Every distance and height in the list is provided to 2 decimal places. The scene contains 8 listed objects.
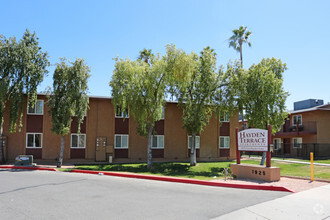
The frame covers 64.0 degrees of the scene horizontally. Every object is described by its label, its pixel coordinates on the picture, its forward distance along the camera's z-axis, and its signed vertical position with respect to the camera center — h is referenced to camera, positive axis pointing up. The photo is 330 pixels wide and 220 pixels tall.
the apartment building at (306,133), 32.04 -0.40
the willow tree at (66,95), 20.25 +2.49
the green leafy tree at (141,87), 19.00 +3.01
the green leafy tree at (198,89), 21.27 +3.22
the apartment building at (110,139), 23.64 -1.10
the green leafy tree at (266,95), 19.66 +2.64
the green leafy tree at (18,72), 20.56 +4.31
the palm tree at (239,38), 41.78 +14.50
